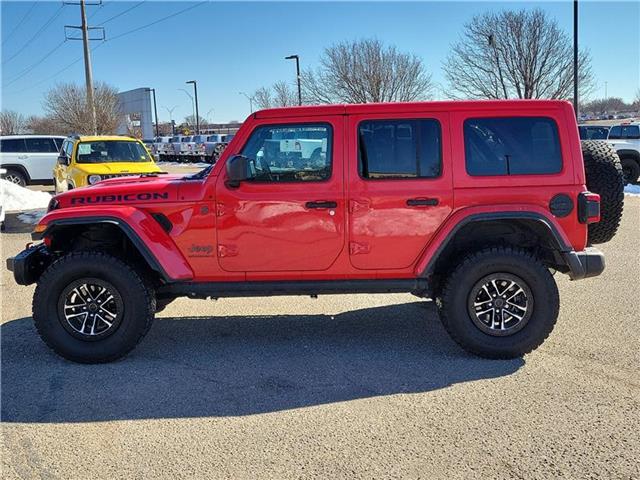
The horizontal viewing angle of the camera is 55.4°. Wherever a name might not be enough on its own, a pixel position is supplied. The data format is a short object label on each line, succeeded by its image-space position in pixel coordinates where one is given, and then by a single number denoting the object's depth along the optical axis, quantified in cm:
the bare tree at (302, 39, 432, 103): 2994
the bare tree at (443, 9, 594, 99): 2620
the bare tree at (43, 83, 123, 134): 3022
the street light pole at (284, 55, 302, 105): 3299
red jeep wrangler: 484
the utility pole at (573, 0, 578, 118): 2140
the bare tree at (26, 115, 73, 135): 3887
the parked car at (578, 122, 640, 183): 1861
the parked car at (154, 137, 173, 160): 4257
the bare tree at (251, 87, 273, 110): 4512
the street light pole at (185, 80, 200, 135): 6256
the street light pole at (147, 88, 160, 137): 5928
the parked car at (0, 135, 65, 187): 1888
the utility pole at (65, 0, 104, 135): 2588
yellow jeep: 1202
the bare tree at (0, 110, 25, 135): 5506
